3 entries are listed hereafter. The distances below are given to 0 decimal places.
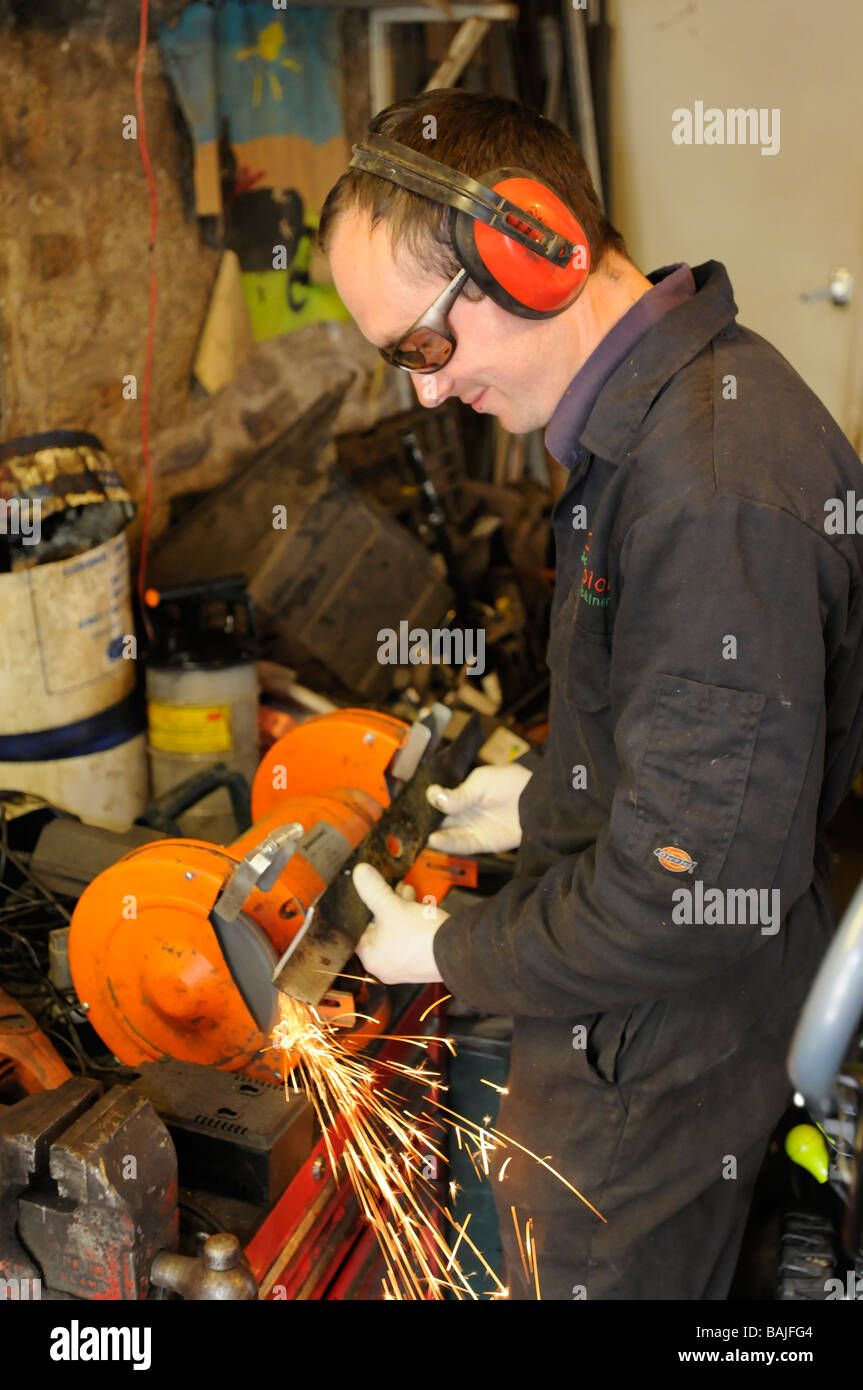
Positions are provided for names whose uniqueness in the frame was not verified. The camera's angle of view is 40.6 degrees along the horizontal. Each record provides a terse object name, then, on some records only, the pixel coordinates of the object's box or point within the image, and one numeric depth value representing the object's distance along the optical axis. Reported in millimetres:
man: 1386
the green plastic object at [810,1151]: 2150
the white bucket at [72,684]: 2834
